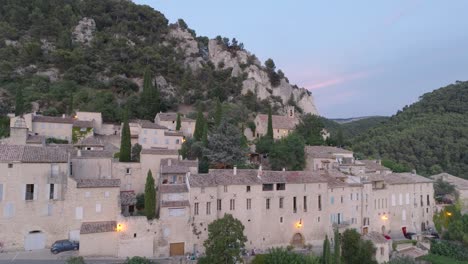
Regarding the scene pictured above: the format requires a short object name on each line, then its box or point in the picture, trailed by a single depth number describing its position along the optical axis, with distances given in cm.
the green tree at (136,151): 4320
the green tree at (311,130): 5850
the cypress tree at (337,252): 3136
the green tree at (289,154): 4478
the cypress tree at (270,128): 5663
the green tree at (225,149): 4234
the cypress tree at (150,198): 3067
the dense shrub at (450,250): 4197
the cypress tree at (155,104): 6197
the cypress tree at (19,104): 5134
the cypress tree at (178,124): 5480
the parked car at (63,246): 2881
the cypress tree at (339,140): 6378
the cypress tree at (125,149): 3928
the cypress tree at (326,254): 3080
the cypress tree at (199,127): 4989
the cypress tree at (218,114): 5579
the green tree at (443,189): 5400
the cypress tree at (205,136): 4476
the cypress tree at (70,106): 5769
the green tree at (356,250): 3438
